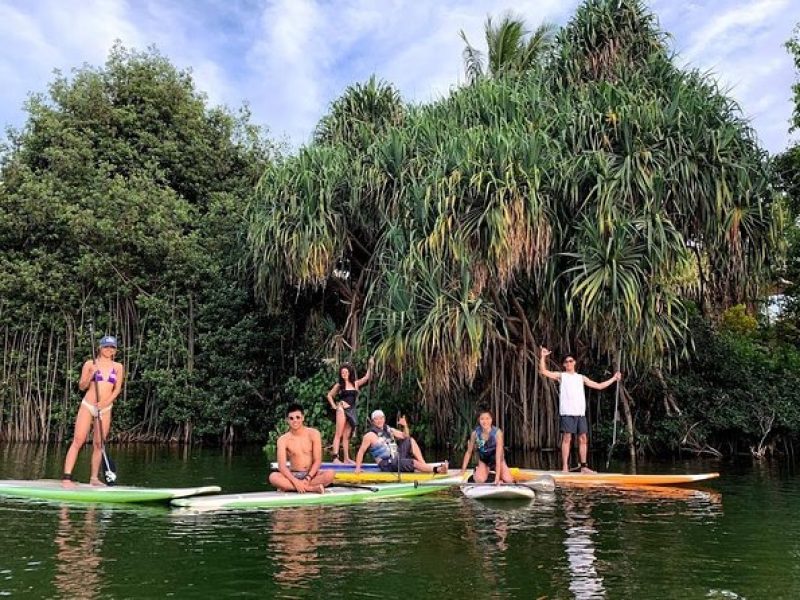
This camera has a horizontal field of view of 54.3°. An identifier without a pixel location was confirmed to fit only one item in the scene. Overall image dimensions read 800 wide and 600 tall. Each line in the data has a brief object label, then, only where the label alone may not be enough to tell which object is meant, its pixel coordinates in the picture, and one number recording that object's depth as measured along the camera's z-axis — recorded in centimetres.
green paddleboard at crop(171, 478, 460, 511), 612
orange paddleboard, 774
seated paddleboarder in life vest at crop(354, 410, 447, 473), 870
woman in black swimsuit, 975
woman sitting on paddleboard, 739
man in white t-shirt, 902
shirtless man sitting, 667
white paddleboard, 666
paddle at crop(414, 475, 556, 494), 729
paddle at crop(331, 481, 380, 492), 697
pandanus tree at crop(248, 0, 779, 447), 1008
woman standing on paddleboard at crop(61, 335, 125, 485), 702
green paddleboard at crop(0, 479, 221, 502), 635
